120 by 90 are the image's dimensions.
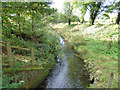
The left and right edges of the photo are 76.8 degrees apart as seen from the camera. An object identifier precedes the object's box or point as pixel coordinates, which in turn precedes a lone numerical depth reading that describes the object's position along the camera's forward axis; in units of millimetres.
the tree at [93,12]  13938
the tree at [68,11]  24297
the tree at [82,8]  15094
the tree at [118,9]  10959
